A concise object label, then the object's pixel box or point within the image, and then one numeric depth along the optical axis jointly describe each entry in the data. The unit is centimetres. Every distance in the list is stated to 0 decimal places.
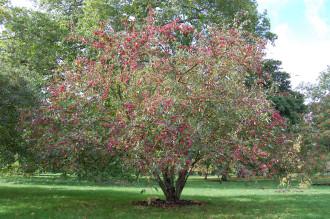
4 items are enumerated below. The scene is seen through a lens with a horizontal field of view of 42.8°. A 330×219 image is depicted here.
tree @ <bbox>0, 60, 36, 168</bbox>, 1198
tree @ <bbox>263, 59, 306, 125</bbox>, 3528
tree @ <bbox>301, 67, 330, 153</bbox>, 3300
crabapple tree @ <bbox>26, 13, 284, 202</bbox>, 1055
